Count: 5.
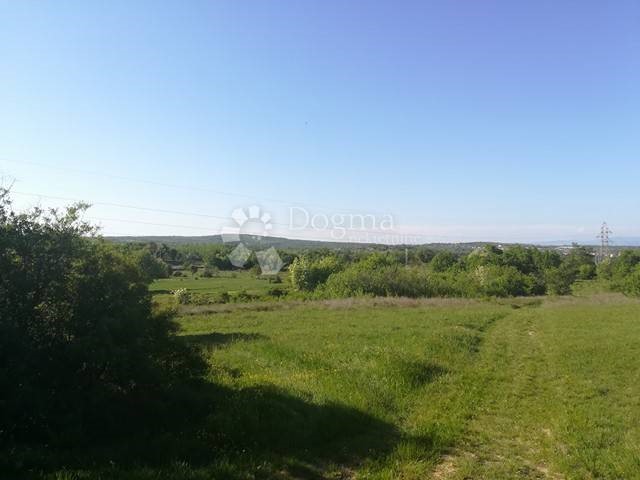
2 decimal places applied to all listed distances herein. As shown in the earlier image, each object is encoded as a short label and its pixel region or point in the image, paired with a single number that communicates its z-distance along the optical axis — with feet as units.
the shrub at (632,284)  220.47
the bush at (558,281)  264.74
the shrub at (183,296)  154.47
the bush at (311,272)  232.53
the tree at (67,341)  20.39
